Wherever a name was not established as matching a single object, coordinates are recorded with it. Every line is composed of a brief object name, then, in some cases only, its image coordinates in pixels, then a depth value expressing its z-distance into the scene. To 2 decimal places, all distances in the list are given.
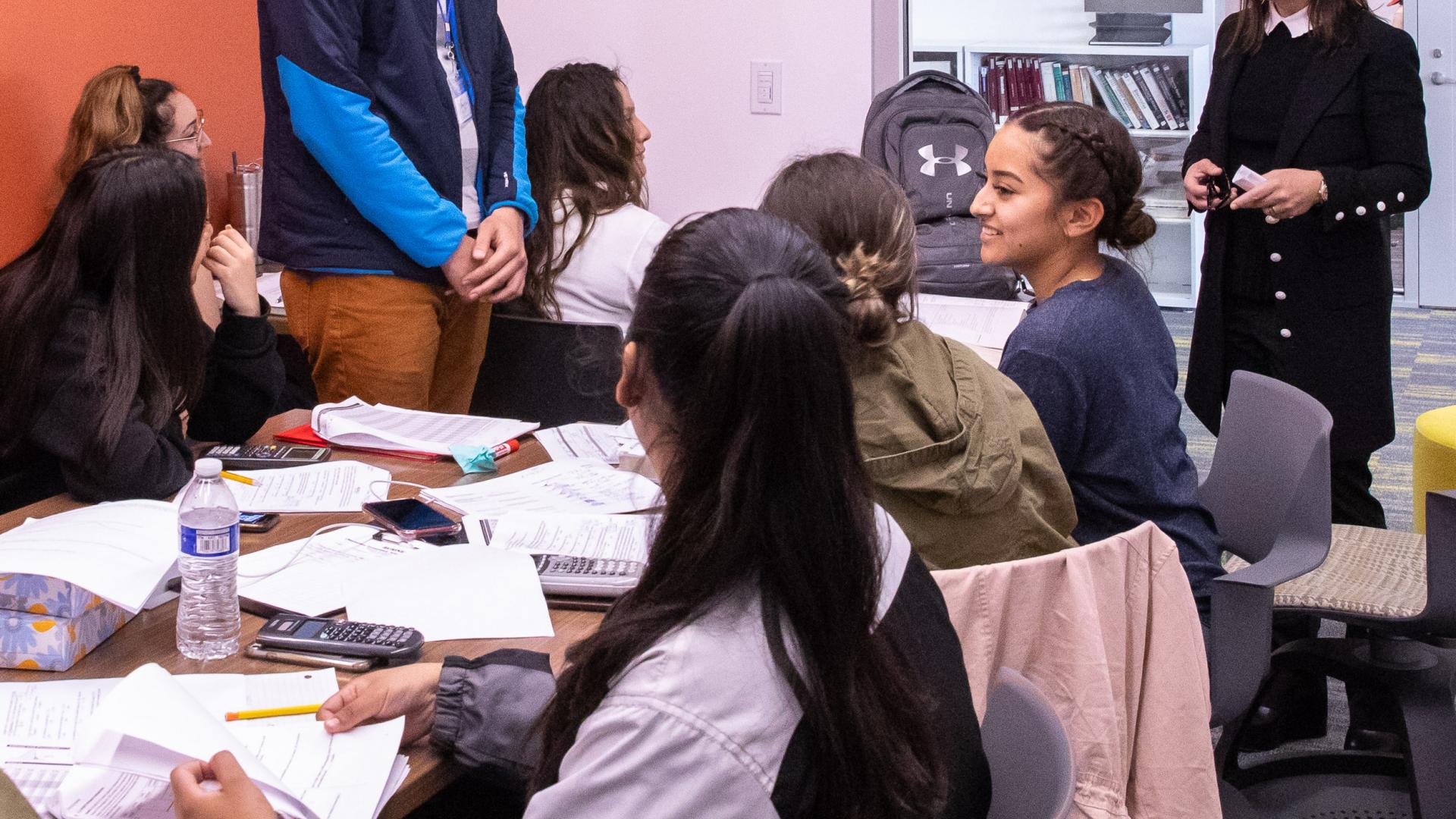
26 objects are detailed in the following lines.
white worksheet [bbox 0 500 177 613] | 1.30
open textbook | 2.08
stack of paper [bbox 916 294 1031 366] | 2.74
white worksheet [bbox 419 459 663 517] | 1.83
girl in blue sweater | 1.83
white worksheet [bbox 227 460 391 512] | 1.80
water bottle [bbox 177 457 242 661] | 1.34
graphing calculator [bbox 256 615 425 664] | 1.33
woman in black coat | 2.71
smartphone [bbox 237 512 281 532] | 1.71
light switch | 4.04
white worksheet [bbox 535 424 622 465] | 2.10
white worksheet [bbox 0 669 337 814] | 1.11
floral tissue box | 1.29
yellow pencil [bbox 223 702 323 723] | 1.22
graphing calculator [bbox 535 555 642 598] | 1.52
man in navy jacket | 2.36
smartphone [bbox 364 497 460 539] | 1.70
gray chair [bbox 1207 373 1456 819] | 1.87
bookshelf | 6.48
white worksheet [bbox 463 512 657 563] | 1.66
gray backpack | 3.80
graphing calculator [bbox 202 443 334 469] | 1.98
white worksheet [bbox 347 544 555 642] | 1.43
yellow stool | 2.73
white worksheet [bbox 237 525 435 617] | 1.48
